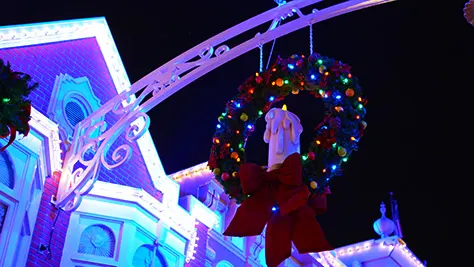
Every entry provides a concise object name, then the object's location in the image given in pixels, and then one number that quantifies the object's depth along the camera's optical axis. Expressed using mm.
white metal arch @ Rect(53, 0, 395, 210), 9766
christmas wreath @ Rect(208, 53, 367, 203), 8867
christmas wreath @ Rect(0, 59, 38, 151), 6923
